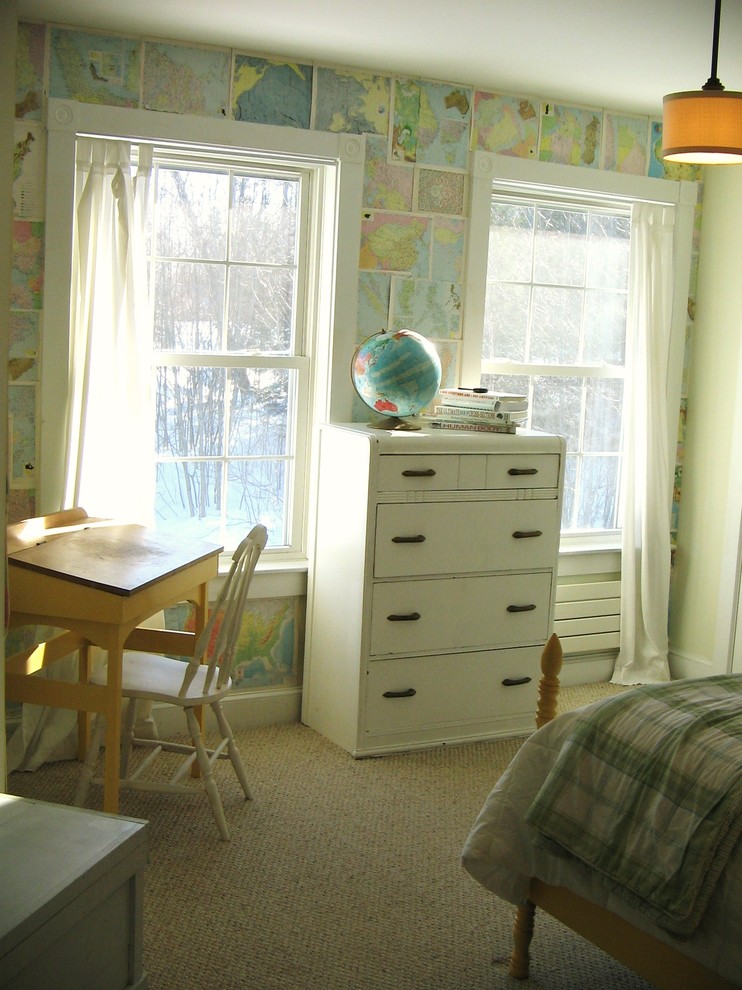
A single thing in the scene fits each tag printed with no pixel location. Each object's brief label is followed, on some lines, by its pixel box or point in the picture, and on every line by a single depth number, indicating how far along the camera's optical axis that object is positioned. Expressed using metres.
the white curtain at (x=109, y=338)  3.51
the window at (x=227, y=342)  3.79
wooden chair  2.99
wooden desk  2.78
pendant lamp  2.47
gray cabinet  1.45
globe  3.69
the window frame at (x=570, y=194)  4.11
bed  1.93
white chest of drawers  3.62
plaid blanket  1.95
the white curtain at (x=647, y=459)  4.48
